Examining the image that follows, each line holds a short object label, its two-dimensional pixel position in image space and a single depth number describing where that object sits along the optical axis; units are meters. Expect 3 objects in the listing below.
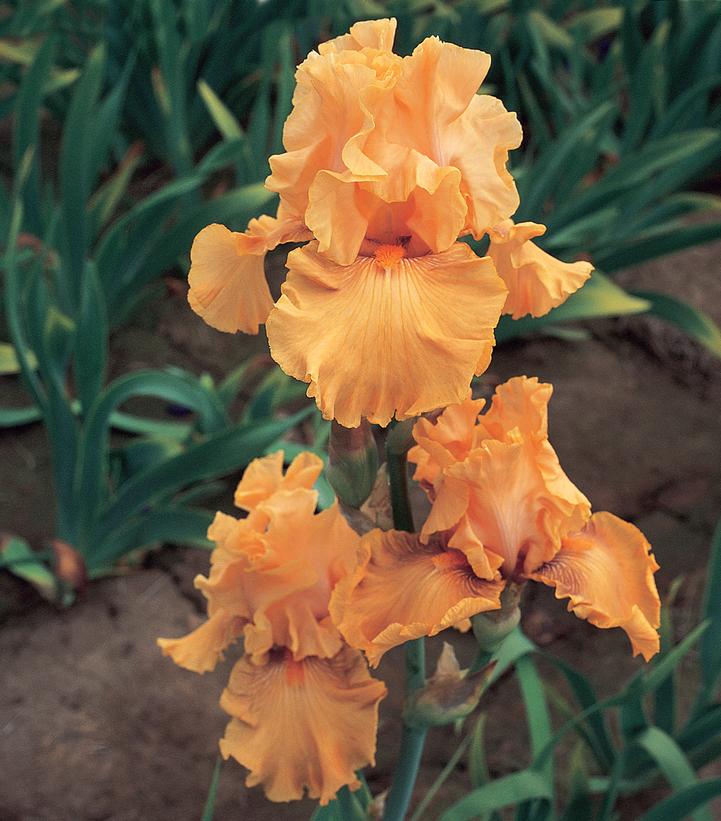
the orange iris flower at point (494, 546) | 0.77
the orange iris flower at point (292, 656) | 0.81
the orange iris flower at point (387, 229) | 0.71
